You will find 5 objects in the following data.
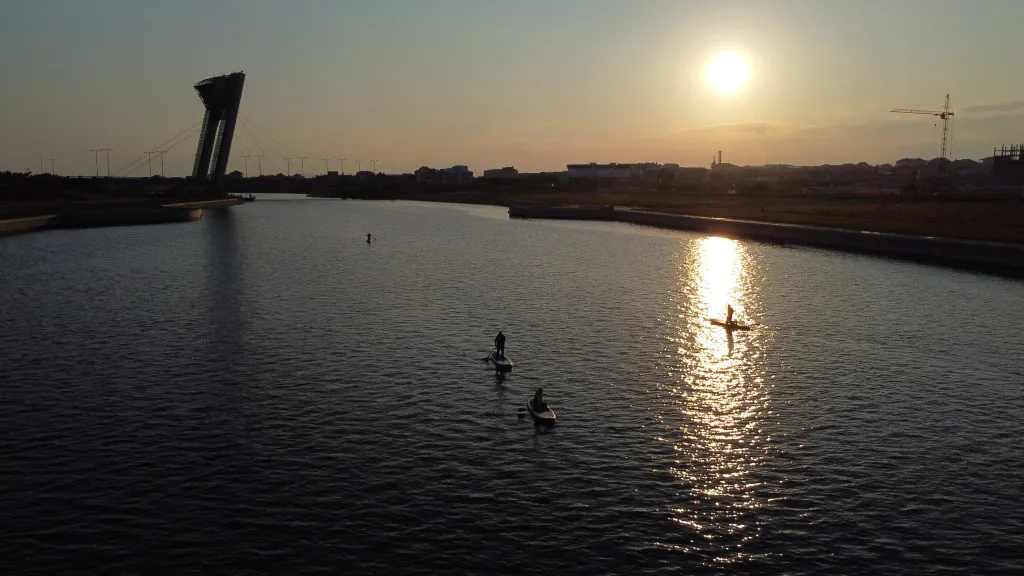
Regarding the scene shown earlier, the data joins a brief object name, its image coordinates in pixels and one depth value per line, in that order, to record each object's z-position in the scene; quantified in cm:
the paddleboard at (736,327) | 5266
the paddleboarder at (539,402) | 3240
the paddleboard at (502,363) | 3972
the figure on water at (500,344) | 4072
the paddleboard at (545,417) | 3155
